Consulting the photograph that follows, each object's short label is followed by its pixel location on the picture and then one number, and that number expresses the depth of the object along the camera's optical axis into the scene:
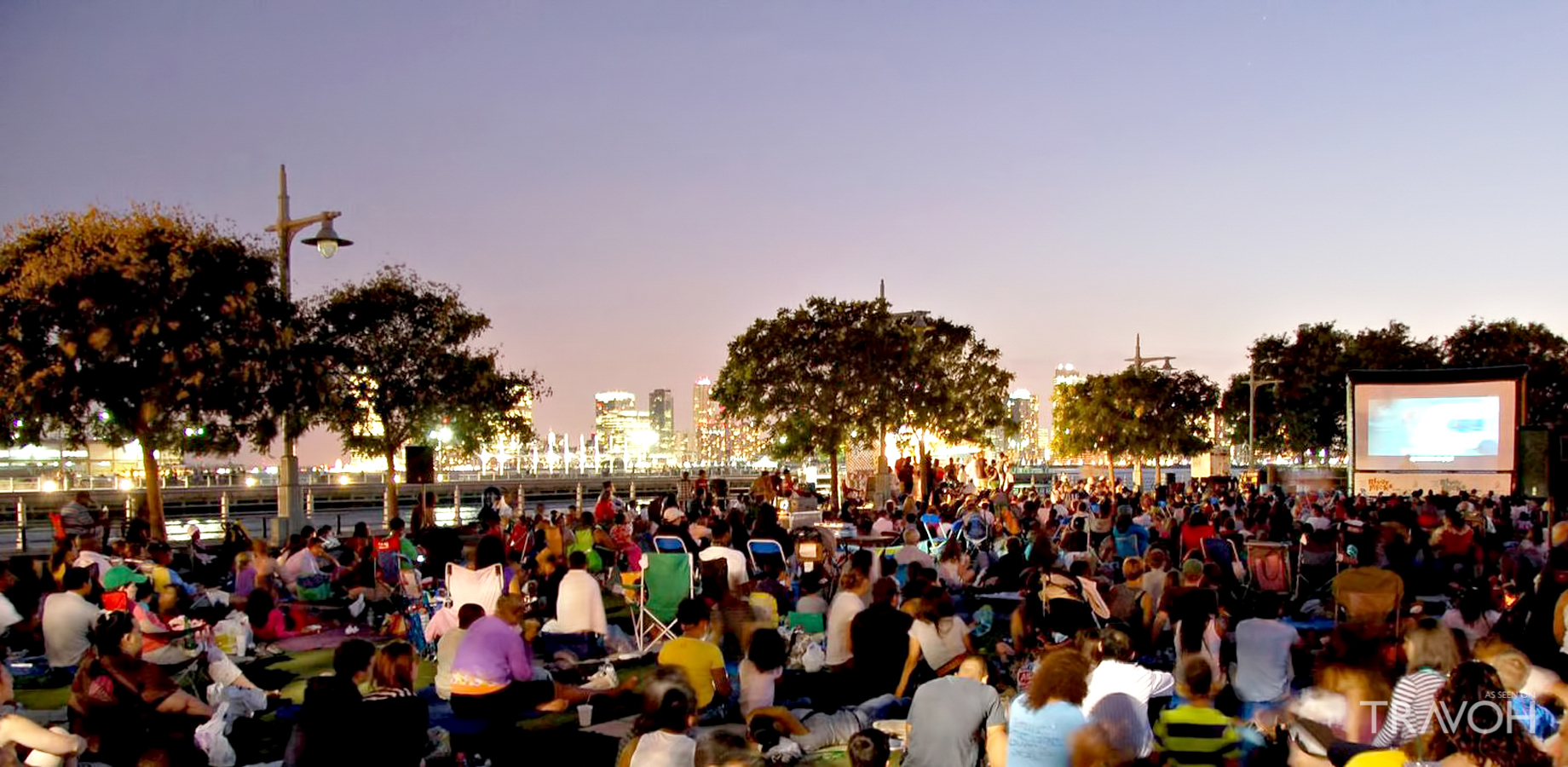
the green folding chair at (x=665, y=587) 11.94
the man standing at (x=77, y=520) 16.95
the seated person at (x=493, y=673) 8.03
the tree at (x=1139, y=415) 50.47
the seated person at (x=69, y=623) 10.00
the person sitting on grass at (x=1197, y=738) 5.57
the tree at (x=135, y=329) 17.81
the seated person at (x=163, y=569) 11.92
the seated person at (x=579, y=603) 10.88
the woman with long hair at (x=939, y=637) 8.63
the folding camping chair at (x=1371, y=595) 10.24
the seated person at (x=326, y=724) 5.78
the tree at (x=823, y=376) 31.98
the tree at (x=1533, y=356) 46.00
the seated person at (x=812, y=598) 11.70
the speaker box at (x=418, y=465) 24.02
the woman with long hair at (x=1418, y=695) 5.86
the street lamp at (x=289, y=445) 18.56
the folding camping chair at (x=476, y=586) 10.51
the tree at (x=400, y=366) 25.36
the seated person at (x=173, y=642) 9.12
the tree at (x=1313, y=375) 46.38
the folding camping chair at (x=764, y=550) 14.55
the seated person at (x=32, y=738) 5.60
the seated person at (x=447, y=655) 8.61
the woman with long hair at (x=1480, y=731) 3.99
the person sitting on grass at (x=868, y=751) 4.71
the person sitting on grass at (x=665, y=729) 5.20
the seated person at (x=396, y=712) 5.92
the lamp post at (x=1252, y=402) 43.28
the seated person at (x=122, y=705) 6.91
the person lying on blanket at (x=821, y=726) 7.32
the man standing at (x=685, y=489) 28.90
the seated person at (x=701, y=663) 7.55
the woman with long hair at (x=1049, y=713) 5.33
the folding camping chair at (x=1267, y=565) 14.31
